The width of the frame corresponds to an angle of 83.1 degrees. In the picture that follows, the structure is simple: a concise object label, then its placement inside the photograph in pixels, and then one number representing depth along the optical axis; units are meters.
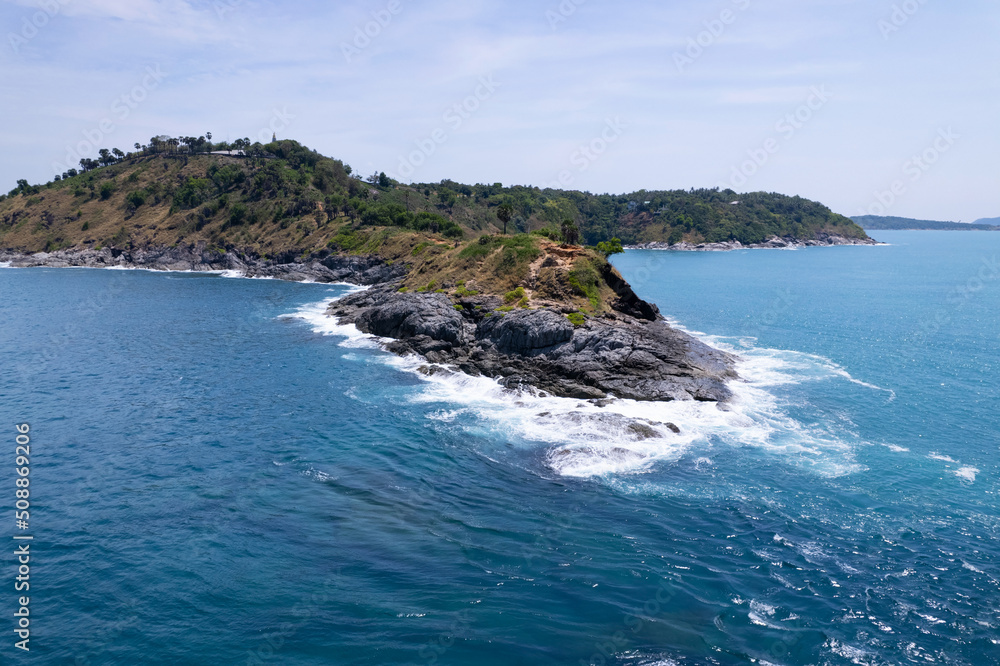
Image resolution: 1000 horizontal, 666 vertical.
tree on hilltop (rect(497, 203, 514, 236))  94.62
